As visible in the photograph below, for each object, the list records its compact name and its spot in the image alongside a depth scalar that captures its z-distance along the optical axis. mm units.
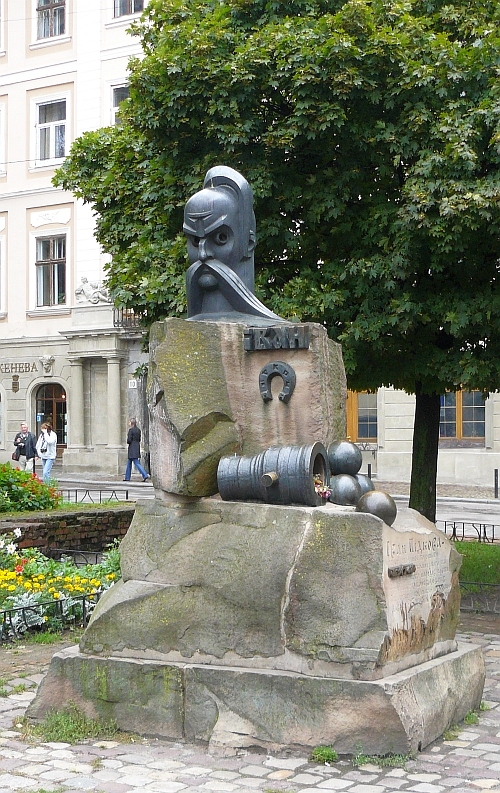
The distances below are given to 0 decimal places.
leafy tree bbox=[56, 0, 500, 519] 10711
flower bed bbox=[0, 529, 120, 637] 9781
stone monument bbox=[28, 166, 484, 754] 6281
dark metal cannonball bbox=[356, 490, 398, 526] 6508
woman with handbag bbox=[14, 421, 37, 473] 28219
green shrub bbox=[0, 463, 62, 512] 14398
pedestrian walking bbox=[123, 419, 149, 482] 28938
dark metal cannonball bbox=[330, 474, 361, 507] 6973
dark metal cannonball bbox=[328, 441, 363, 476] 7121
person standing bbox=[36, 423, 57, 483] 27141
